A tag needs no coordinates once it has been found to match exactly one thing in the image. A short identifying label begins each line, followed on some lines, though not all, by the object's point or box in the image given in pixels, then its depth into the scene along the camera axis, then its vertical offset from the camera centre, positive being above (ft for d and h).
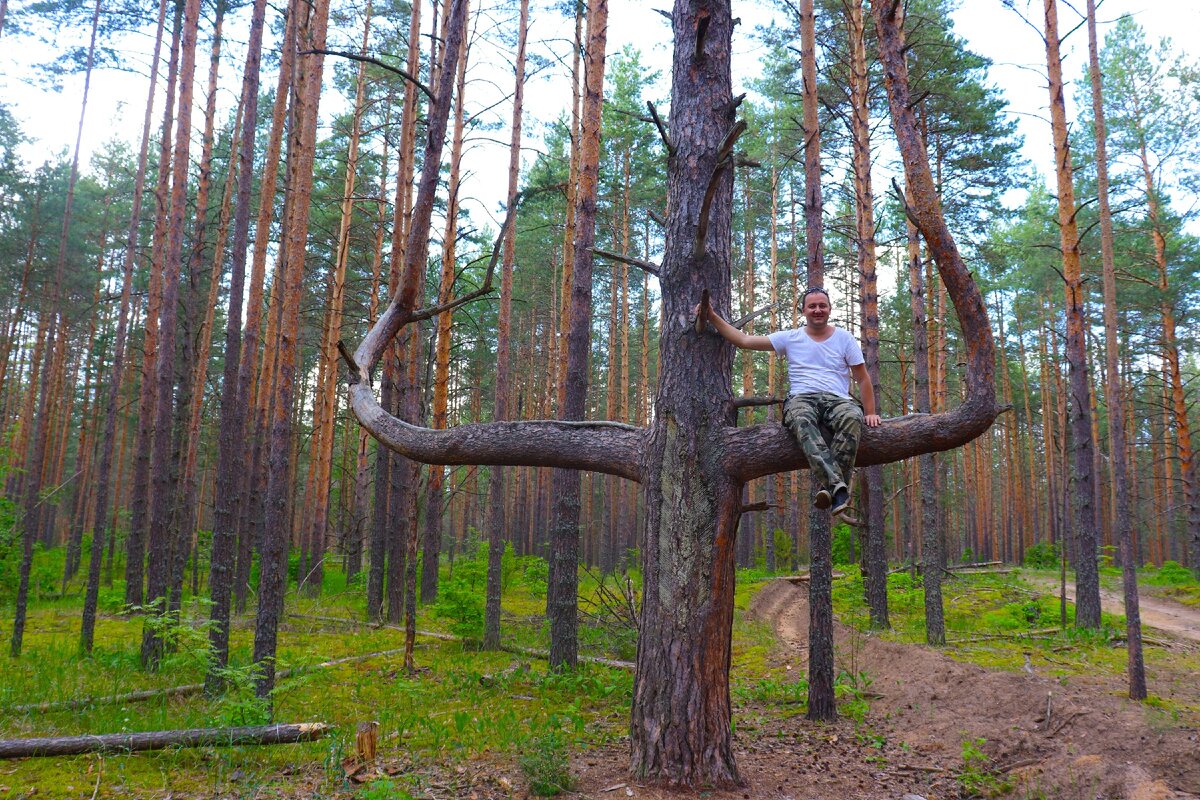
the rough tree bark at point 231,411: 23.49 +3.23
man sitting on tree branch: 12.99 +2.36
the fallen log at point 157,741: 16.35 -6.56
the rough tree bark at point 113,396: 31.55 +4.50
